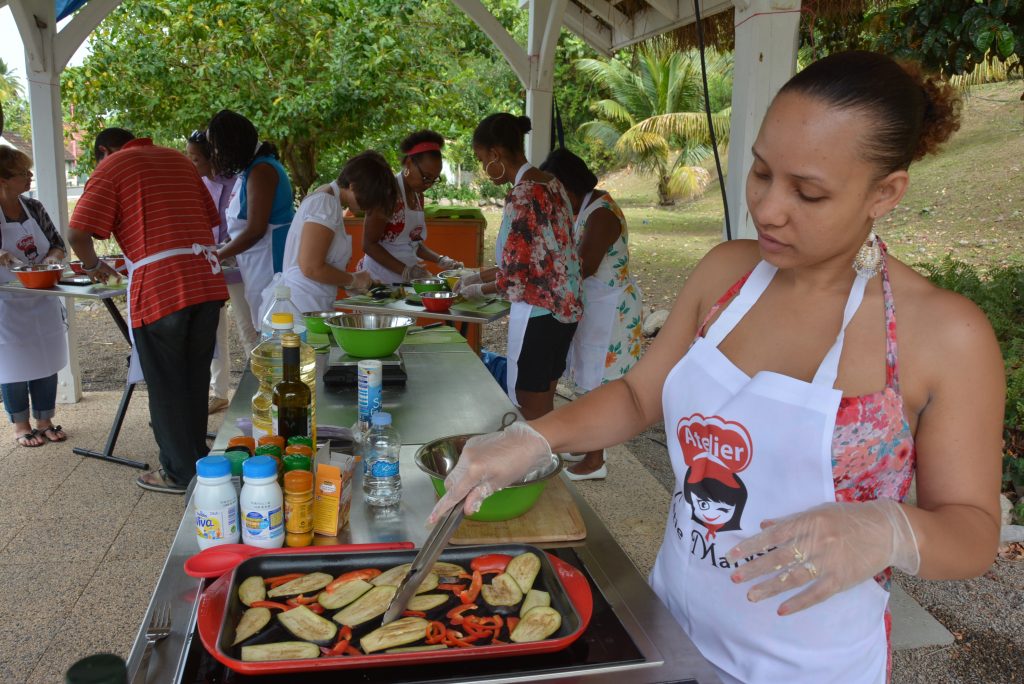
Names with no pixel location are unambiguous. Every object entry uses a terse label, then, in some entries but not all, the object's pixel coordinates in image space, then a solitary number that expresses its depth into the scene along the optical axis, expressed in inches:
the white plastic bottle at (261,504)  52.0
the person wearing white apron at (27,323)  158.4
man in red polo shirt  127.8
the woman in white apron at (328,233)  152.3
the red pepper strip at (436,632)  43.1
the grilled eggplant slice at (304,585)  47.1
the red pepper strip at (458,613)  45.3
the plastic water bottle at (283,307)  95.5
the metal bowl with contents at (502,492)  57.6
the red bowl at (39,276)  147.7
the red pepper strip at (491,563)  49.6
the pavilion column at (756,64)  109.1
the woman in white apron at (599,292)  160.6
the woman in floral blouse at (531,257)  137.5
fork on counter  41.8
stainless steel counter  42.7
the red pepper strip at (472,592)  47.2
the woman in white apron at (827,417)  41.7
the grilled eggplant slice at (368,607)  44.6
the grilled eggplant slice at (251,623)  42.4
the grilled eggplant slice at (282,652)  39.7
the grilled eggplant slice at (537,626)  42.7
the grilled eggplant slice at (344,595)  45.9
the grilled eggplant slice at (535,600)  45.8
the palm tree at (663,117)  743.1
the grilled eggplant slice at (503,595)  46.2
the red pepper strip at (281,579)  48.2
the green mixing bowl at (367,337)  108.6
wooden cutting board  57.1
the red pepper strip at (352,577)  47.7
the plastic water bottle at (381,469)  62.7
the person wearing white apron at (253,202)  165.9
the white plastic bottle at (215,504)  51.4
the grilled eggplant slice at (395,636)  42.0
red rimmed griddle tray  40.1
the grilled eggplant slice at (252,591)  46.0
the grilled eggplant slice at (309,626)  43.0
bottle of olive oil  62.3
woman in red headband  184.2
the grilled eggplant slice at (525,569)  48.0
